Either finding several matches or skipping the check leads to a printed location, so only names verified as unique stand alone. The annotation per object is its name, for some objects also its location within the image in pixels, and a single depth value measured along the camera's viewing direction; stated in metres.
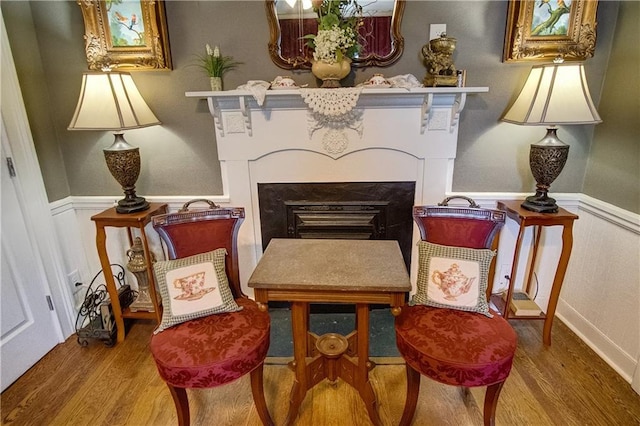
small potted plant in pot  1.93
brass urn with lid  1.85
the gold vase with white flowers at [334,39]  1.77
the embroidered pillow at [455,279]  1.50
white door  1.82
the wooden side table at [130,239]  1.94
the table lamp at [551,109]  1.70
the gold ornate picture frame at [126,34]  1.95
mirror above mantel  1.92
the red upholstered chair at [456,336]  1.27
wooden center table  1.32
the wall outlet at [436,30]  1.93
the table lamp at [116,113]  1.80
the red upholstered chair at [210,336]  1.30
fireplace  2.03
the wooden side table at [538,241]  1.87
